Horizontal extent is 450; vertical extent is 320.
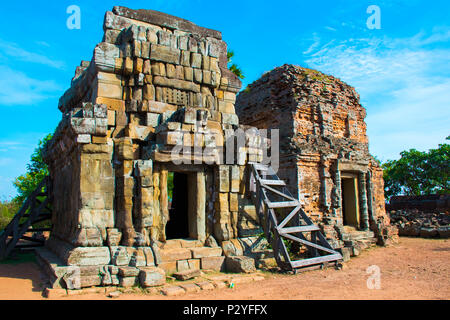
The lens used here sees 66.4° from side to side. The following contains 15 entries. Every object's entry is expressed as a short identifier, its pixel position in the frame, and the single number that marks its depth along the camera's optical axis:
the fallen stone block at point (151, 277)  5.67
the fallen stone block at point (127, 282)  5.71
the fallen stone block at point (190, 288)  5.58
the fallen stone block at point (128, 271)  5.78
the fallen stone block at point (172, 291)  5.40
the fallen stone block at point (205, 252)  6.97
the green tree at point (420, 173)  25.45
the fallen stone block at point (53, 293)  5.16
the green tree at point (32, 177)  19.42
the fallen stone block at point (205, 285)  5.73
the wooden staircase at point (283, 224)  6.98
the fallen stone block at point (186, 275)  6.27
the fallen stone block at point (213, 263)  6.96
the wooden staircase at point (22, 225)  9.02
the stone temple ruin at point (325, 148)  11.87
